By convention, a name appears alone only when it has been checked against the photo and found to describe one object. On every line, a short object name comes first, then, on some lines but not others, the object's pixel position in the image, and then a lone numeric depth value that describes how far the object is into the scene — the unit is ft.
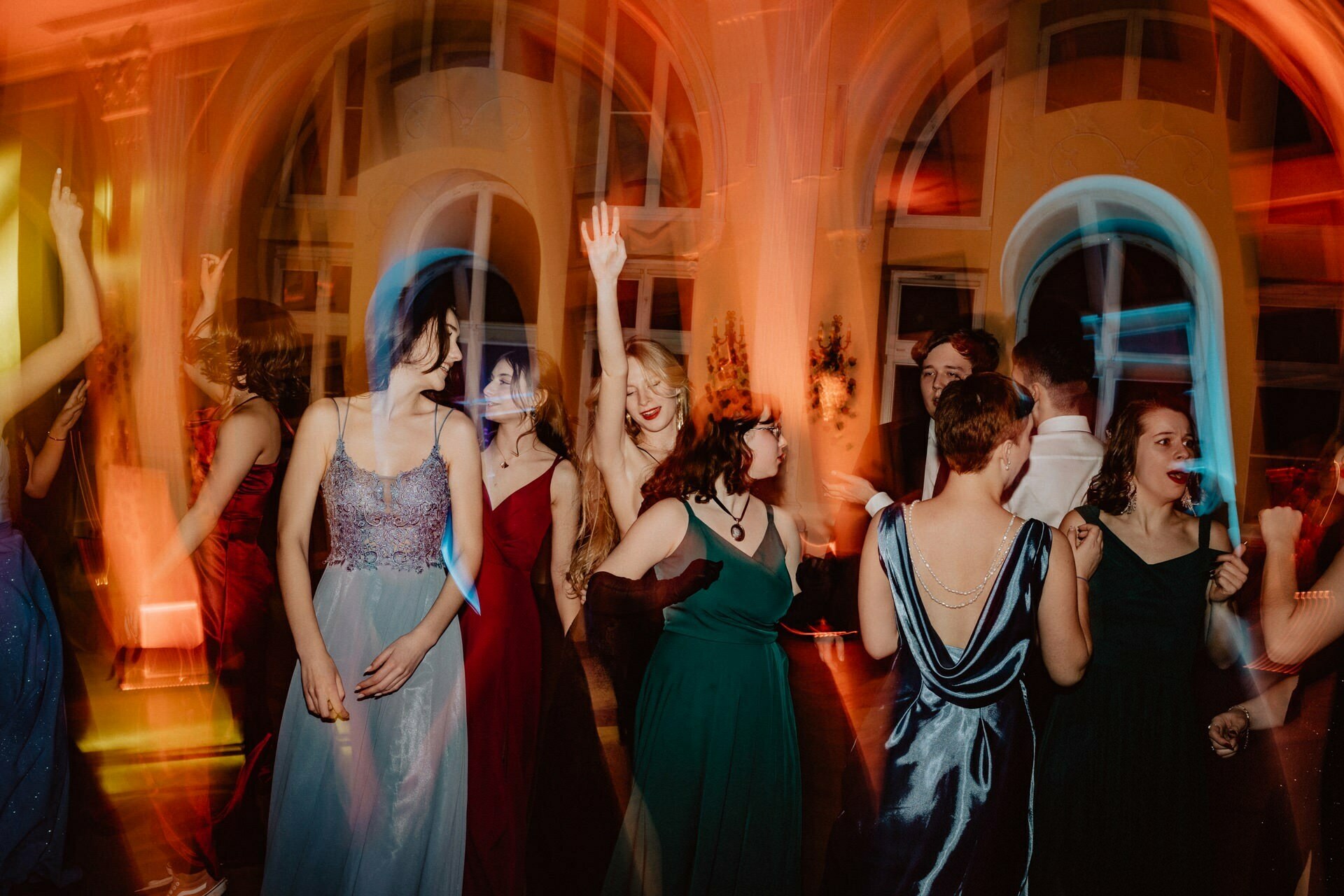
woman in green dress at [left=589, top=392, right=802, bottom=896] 6.74
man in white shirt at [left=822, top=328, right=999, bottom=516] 8.00
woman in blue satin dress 6.17
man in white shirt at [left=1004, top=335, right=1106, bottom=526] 7.36
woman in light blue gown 7.12
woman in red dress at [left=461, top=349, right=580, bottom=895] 7.42
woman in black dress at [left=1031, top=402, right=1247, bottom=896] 7.02
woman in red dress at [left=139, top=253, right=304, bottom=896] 7.71
